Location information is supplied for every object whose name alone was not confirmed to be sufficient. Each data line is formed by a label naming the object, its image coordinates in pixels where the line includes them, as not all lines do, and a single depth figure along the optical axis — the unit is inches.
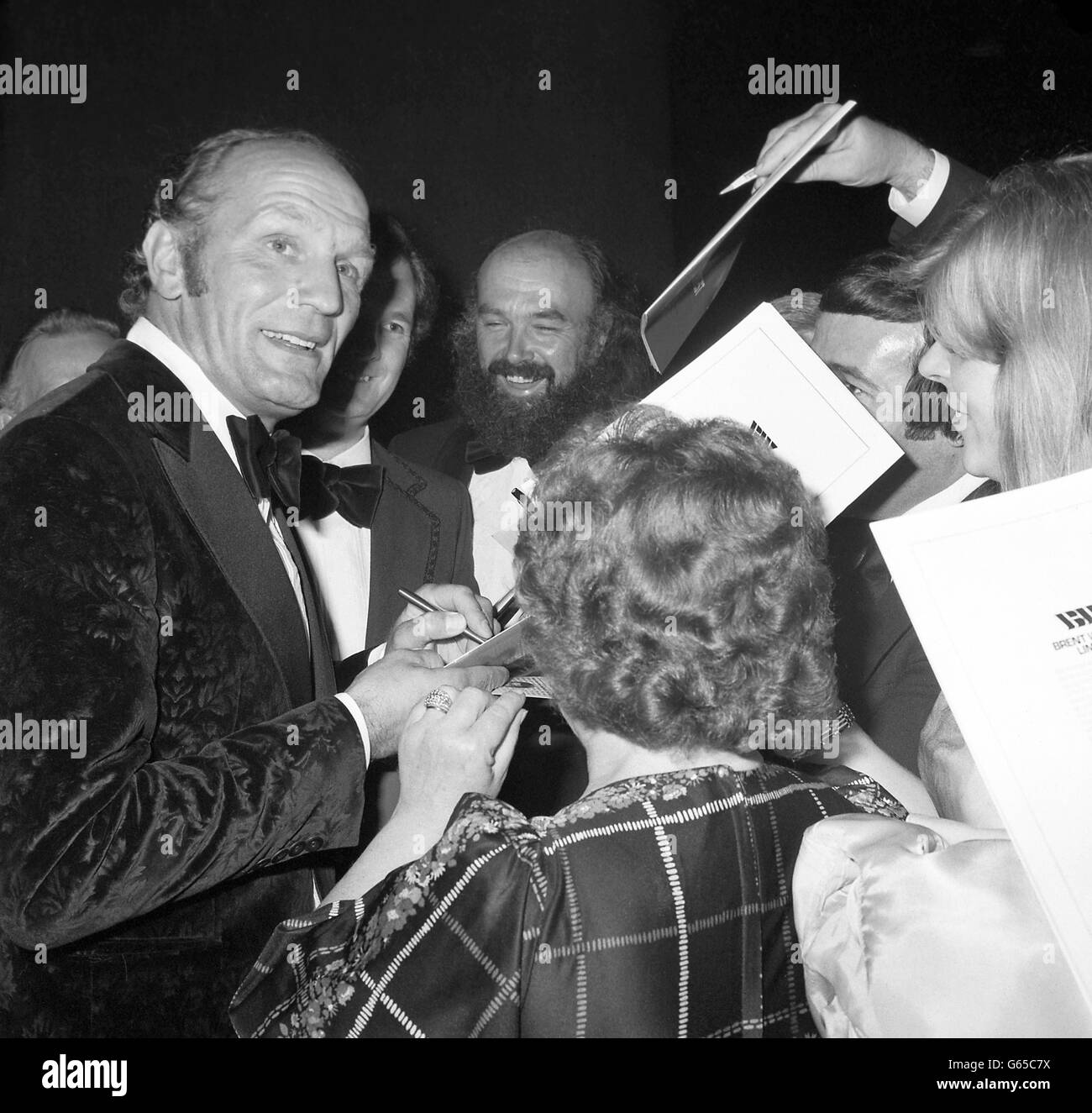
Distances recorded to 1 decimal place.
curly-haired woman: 33.0
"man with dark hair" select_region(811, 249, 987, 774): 63.5
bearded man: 94.0
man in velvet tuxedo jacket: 38.3
